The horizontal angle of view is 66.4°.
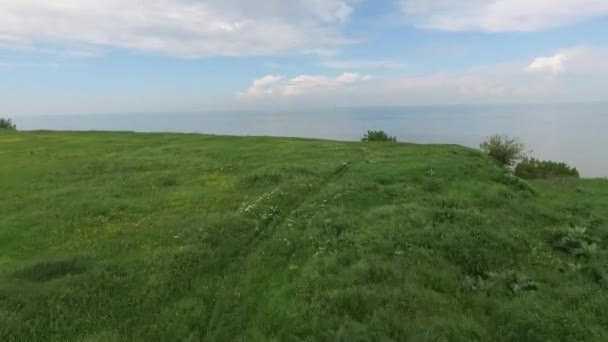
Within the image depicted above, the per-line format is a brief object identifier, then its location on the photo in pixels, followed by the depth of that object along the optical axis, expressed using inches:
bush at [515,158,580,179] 1462.8
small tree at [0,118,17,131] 2912.6
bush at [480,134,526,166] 1683.1
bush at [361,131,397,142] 1850.4
